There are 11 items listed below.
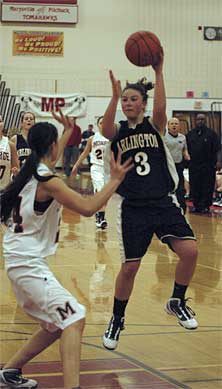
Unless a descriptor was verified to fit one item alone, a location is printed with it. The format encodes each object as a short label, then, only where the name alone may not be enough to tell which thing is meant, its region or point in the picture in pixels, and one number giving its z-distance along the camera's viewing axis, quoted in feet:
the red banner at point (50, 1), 84.41
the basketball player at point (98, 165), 42.11
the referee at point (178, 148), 42.29
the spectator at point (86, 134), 79.56
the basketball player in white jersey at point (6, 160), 30.76
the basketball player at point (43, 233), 13.42
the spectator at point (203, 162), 51.83
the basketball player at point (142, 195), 18.02
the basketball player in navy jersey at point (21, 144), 33.74
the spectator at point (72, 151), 78.38
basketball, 19.02
